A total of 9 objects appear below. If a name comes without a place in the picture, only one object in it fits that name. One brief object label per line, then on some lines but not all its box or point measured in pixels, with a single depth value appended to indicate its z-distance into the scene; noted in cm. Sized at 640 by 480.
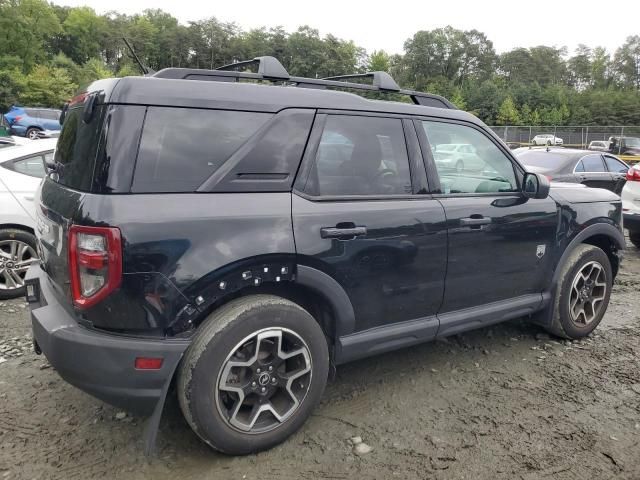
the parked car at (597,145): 3002
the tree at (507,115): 7056
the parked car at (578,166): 961
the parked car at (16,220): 491
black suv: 228
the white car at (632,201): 748
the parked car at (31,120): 2446
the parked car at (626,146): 2177
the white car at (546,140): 4200
